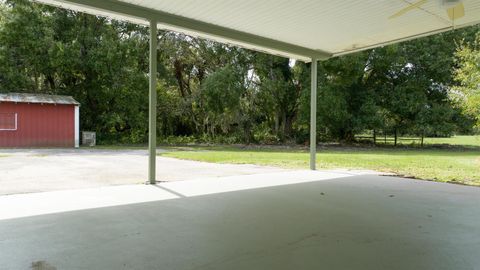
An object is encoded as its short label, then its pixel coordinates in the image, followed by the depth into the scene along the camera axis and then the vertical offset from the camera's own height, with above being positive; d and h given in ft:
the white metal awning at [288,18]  14.67 +5.55
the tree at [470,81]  32.20 +5.13
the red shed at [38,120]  43.19 +1.09
